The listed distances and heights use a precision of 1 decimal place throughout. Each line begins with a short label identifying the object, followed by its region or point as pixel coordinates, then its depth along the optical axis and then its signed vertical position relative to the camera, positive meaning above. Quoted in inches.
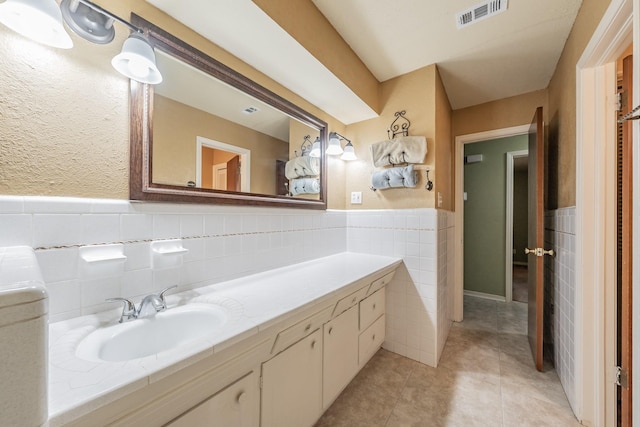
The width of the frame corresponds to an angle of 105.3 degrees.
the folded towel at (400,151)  76.8 +21.1
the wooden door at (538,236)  72.9 -6.0
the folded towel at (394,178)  78.0 +12.3
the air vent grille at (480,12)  56.7 +49.1
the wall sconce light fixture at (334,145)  82.1 +23.4
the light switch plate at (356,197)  92.4 +6.5
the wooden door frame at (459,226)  109.0 -4.8
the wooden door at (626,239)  46.8 -4.5
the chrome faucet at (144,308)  34.9 -14.1
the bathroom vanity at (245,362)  21.3 -17.0
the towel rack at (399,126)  82.6 +30.7
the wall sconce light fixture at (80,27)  27.6 +22.9
